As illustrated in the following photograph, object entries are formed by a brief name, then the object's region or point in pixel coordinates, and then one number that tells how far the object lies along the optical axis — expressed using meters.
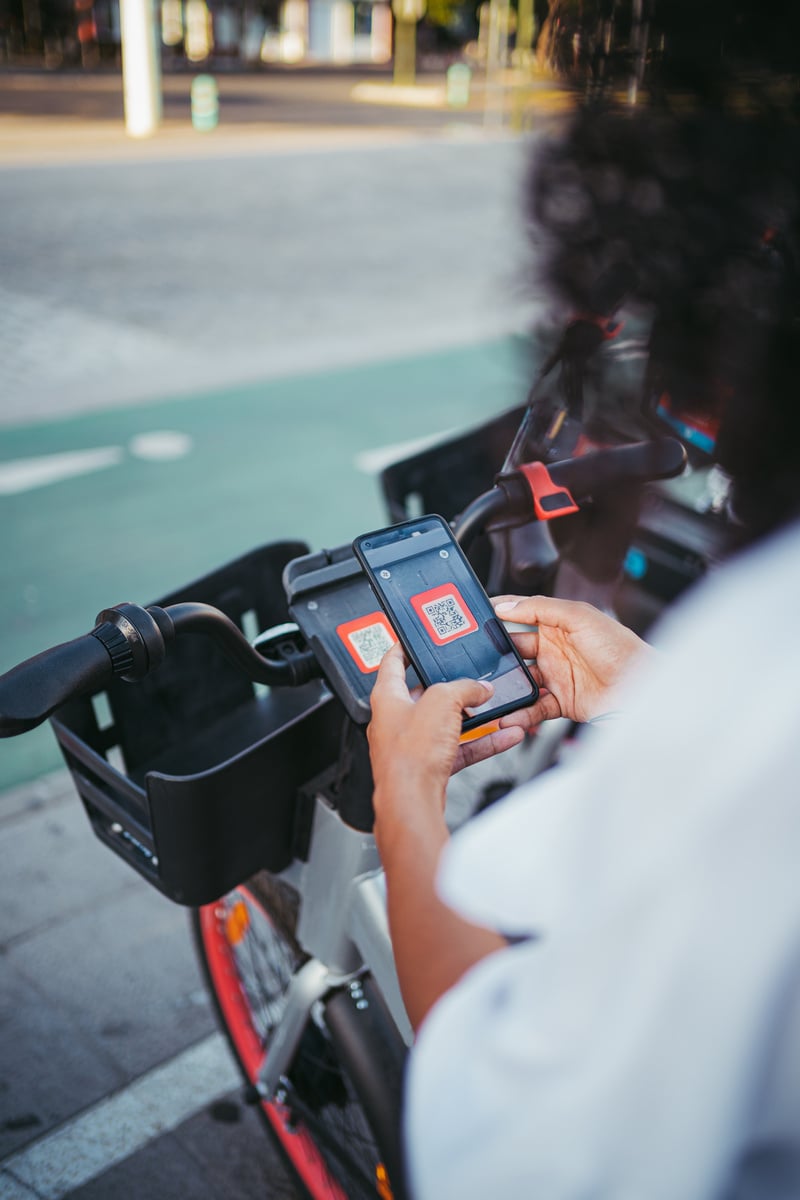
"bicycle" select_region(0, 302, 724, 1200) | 1.22
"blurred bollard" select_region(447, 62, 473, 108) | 23.36
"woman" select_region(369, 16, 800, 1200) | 0.51
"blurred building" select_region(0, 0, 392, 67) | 28.80
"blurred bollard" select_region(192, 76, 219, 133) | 16.08
